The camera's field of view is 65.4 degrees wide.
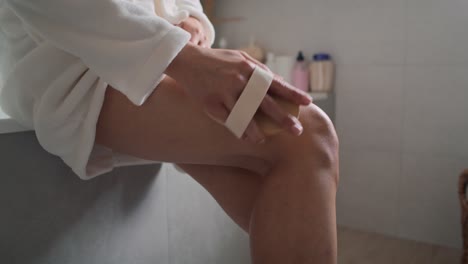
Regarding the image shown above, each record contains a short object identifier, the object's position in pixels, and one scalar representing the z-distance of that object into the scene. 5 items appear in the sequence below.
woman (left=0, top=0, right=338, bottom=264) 0.43
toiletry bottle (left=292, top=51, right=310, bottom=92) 1.59
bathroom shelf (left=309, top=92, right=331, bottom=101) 1.47
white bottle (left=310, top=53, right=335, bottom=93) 1.54
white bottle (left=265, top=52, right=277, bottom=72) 1.69
